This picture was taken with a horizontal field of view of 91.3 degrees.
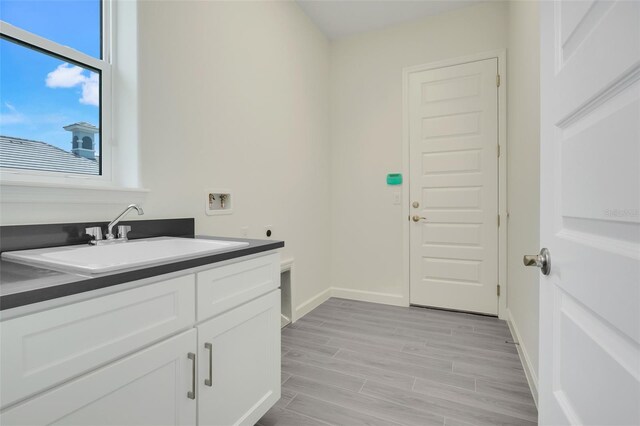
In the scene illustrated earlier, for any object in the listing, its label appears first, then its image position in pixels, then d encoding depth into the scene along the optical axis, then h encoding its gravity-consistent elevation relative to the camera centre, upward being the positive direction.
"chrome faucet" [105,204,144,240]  1.27 -0.06
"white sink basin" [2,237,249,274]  0.82 -0.15
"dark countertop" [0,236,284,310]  0.62 -0.16
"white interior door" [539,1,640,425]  0.46 +0.00
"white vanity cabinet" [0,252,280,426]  0.65 -0.39
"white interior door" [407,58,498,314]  2.77 +0.23
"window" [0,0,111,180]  1.17 +0.51
